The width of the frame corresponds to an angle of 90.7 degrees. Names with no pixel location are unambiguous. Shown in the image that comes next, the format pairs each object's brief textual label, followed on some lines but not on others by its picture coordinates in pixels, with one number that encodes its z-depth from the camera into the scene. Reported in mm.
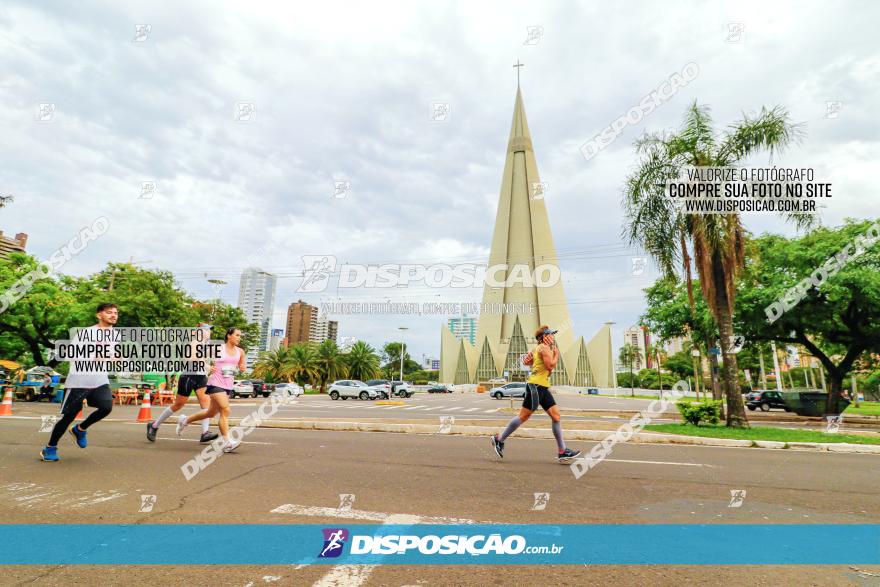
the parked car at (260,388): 37000
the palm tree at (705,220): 11594
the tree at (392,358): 95100
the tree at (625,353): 91838
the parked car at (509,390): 36125
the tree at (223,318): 36844
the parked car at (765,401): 28484
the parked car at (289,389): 35375
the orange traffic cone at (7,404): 12117
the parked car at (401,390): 40000
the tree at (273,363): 47188
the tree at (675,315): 19438
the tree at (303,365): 45688
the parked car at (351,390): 34438
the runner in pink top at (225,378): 6727
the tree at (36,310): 23703
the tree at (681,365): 83750
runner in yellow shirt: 6191
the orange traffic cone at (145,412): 11117
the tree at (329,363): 47250
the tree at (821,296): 14867
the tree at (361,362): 50094
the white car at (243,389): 32125
